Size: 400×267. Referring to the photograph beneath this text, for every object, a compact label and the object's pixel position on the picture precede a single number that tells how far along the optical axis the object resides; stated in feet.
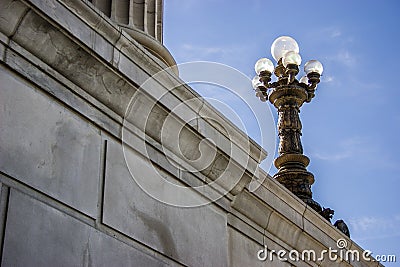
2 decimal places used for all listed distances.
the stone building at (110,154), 23.38
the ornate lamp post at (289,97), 55.57
